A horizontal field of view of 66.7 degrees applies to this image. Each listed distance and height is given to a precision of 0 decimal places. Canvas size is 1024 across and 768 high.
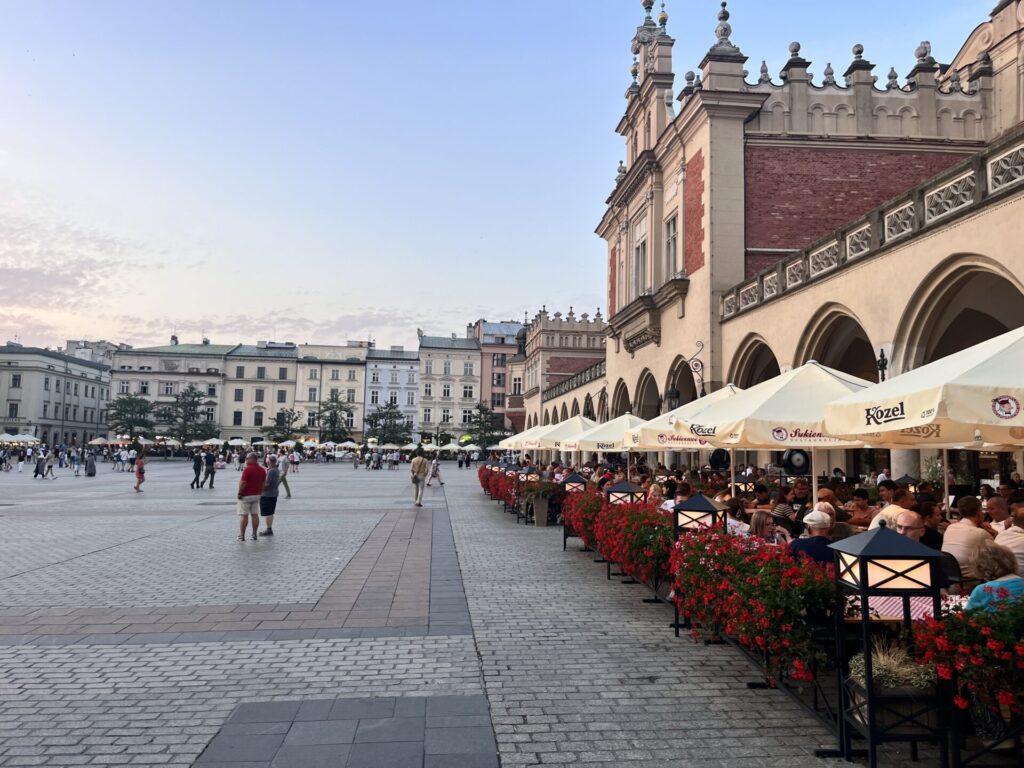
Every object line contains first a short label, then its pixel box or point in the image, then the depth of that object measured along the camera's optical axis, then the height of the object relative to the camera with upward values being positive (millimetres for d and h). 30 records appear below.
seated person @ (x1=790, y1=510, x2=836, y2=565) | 6383 -794
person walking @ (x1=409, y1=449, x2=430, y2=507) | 23062 -866
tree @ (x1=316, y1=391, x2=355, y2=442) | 92206 +2683
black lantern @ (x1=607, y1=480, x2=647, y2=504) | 11703 -680
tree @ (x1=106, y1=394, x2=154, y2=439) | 86375 +2451
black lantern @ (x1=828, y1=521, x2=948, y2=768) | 4188 -852
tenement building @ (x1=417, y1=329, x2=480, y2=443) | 107750 +8364
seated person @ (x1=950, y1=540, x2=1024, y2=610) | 4363 -728
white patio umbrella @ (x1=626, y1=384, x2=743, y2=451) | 13430 +272
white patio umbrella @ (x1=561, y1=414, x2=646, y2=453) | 18531 +286
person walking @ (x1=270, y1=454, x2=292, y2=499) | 28183 -1023
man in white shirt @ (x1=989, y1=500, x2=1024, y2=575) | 5805 -625
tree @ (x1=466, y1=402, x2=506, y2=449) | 91562 +2098
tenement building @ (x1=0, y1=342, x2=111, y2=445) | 97500 +5243
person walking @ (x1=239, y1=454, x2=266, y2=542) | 14539 -964
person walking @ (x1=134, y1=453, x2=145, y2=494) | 28594 -1205
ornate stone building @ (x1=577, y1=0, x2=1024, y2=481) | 15438 +7408
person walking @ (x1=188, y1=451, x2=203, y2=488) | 32619 -1152
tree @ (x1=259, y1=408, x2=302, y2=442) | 92750 +1485
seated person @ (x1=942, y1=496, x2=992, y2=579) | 6016 -683
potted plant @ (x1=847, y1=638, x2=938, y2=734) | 4195 -1297
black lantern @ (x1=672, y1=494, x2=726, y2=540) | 8172 -680
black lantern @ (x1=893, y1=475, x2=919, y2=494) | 13124 -491
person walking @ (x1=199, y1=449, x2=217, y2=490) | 34656 -1198
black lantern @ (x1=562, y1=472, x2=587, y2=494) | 16875 -785
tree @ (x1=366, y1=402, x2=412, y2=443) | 89250 +1973
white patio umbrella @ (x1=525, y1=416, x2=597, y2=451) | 22630 +456
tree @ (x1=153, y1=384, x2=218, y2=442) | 86312 +2345
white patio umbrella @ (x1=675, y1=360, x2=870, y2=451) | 9242 +460
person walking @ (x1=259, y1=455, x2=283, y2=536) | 15438 -1143
